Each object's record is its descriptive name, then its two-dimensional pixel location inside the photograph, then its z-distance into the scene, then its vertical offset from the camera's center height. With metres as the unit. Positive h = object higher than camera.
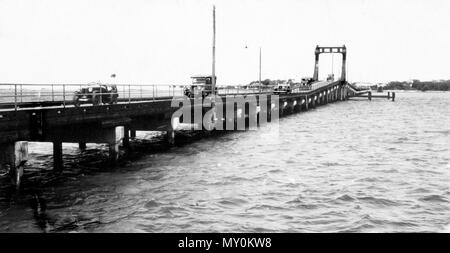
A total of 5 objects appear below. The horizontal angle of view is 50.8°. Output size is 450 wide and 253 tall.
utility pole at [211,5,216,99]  37.88 +3.28
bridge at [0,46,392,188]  16.11 -1.58
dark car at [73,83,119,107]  26.70 -0.21
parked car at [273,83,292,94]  70.22 -0.06
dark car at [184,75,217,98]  41.34 +0.25
